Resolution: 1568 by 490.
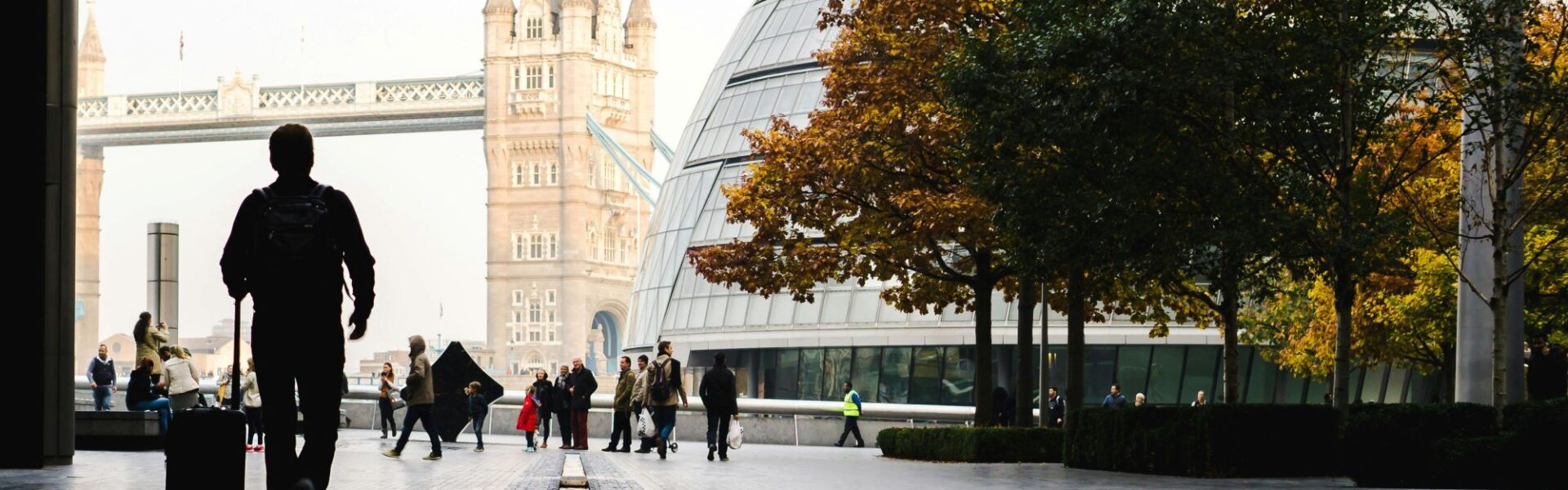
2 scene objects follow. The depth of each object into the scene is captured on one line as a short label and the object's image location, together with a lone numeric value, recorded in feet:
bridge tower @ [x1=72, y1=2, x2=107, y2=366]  634.84
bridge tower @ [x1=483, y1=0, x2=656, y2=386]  645.10
